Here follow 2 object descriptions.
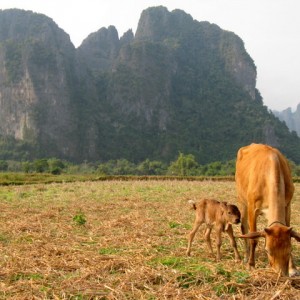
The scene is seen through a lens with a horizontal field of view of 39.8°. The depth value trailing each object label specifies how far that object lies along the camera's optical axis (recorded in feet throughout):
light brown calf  23.74
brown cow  18.12
